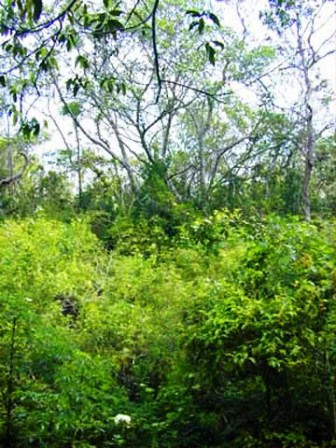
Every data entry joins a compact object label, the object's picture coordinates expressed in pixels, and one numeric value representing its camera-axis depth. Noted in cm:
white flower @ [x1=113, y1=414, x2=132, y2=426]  318
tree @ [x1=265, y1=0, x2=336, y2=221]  984
